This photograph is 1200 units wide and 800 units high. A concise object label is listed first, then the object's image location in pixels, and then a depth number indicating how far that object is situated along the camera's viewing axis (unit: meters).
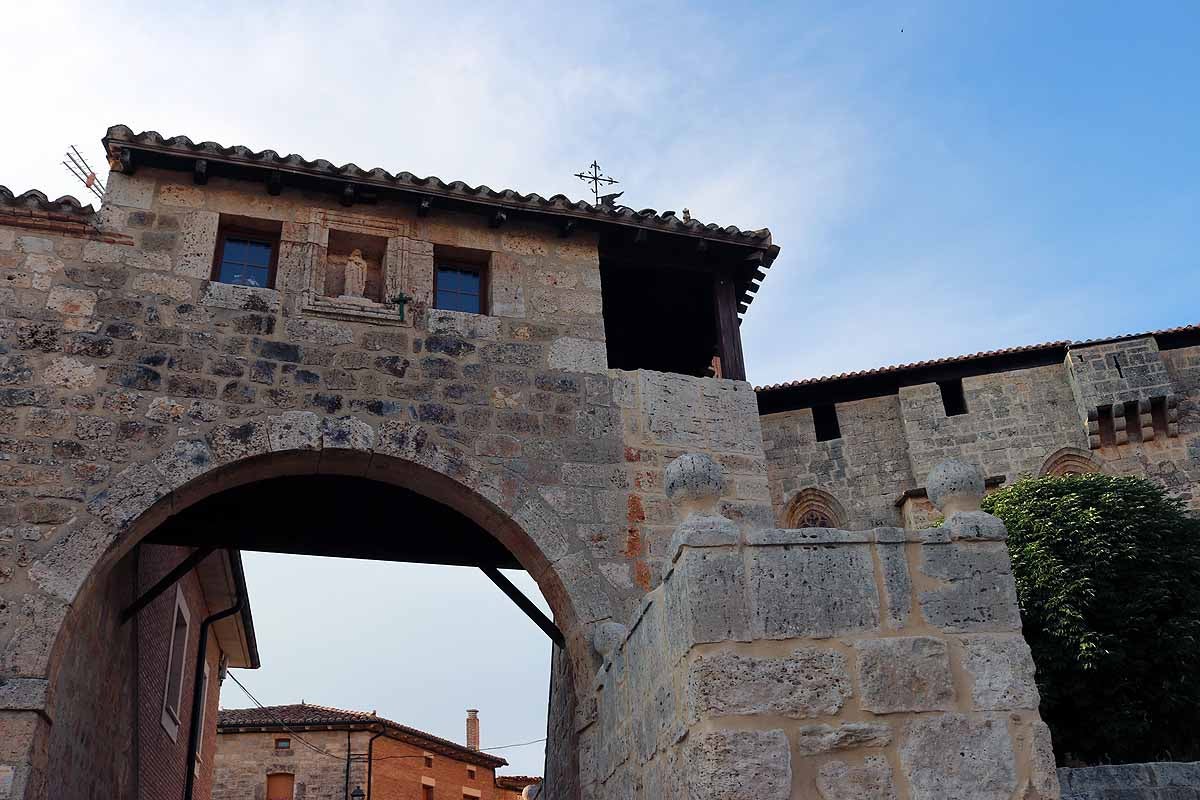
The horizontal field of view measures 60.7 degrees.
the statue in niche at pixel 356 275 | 7.91
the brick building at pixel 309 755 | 23.30
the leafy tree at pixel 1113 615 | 10.33
